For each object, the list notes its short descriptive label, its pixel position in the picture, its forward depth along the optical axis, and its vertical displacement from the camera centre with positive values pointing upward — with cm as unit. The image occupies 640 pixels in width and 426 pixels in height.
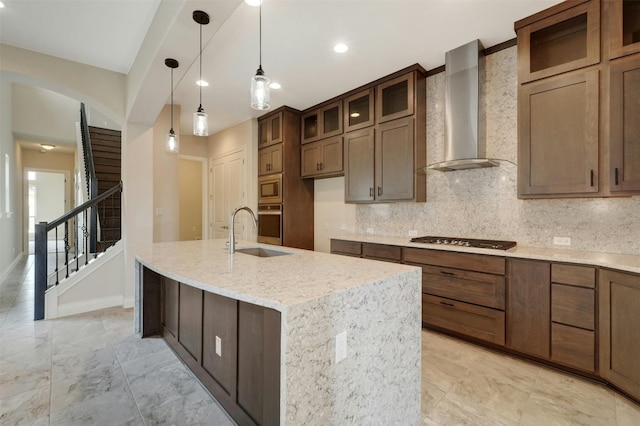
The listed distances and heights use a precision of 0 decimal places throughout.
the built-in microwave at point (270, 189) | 464 +36
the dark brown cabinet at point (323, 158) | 415 +80
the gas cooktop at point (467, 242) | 260 -30
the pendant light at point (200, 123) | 252 +77
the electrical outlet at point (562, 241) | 255 -26
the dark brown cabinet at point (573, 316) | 206 -77
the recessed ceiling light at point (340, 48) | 285 +163
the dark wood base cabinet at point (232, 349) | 130 -83
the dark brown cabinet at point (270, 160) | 467 +86
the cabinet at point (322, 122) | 420 +136
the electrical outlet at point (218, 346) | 182 -86
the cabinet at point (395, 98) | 334 +137
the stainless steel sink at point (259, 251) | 257 -37
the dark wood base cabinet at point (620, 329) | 182 -78
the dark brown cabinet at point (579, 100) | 207 +87
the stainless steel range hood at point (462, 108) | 283 +104
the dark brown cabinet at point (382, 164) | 337 +59
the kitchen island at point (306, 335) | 109 -59
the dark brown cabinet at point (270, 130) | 468 +137
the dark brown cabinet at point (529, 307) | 224 -76
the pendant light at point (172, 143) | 293 +69
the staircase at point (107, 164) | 481 +88
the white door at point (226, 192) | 539 +38
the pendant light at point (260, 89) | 194 +82
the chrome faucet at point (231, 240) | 230 -23
